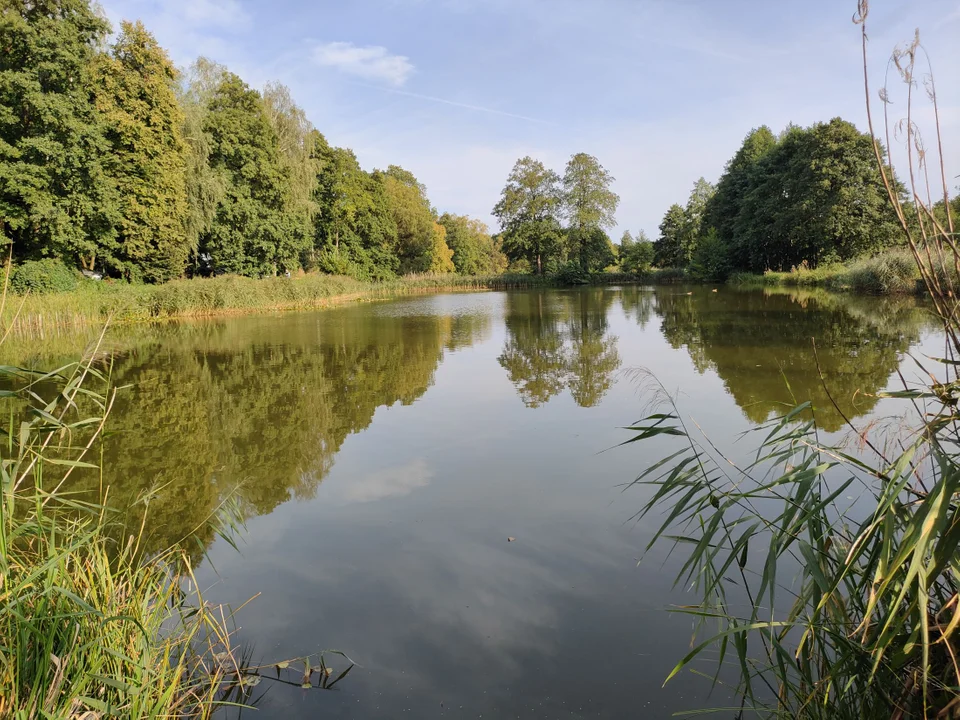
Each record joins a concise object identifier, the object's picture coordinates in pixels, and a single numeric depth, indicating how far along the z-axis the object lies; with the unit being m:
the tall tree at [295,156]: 33.38
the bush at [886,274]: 21.52
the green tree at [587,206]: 50.56
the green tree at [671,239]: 56.38
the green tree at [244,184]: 29.38
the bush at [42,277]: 18.81
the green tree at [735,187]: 42.66
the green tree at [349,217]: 43.25
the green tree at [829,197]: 30.94
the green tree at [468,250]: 67.38
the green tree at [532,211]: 51.88
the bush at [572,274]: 48.81
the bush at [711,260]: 42.28
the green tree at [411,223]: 53.81
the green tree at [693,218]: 52.18
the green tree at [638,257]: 50.56
